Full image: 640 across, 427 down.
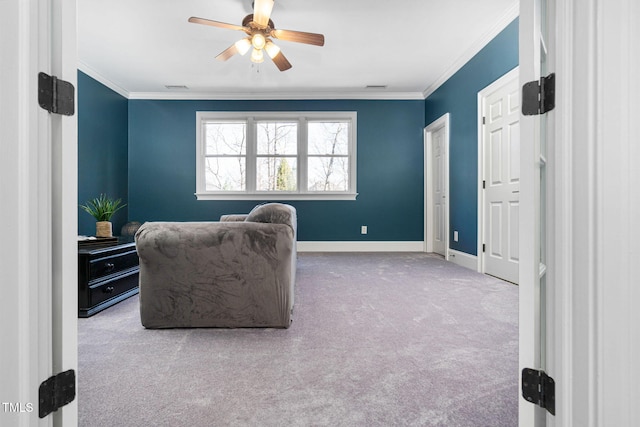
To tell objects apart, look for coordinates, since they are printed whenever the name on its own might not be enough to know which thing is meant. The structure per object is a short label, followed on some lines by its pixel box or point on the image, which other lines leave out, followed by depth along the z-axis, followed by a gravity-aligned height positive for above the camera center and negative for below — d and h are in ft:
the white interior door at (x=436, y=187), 16.05 +1.23
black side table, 7.65 -1.59
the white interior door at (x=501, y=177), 10.67 +1.15
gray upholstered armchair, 6.30 -1.12
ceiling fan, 8.89 +5.11
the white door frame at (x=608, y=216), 2.51 -0.04
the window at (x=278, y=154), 18.47 +3.08
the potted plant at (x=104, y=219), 9.77 -0.25
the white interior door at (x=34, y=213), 2.36 -0.02
